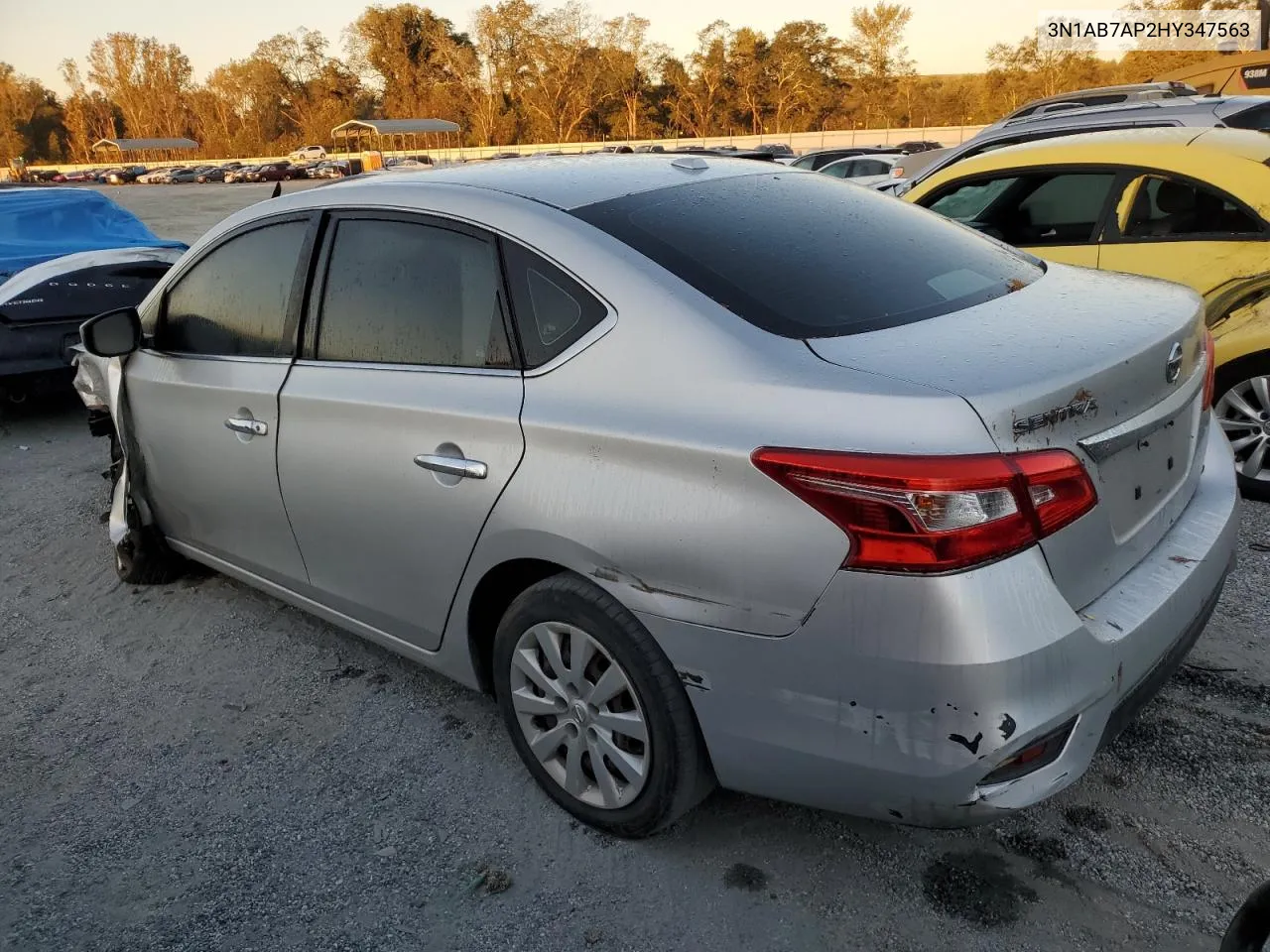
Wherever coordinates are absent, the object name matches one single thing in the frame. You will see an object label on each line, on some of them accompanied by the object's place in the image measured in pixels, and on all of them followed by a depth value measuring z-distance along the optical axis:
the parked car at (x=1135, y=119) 7.98
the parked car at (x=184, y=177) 65.19
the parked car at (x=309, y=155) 76.36
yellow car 4.21
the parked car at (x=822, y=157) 20.20
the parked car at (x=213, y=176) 65.00
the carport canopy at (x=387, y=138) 85.25
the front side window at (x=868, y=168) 17.61
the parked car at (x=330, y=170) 57.44
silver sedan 1.76
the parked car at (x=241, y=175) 63.06
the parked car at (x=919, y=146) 33.28
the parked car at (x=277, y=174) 61.16
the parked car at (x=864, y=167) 17.39
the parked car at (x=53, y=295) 6.35
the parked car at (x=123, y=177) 69.19
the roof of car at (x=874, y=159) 17.15
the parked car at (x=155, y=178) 67.31
